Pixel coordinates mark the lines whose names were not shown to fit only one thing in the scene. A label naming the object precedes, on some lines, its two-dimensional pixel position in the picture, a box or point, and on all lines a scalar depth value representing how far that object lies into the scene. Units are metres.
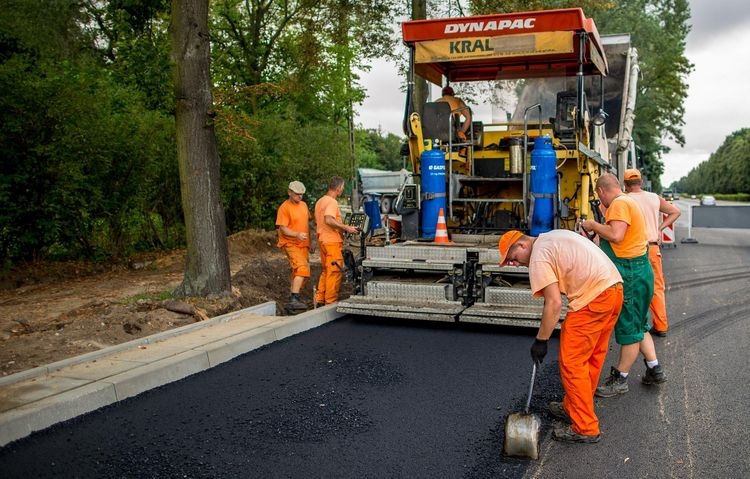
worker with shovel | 4.00
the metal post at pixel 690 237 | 17.89
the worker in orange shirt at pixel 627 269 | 4.79
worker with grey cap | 8.11
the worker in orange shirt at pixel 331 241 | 8.04
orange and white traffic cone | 7.65
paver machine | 7.05
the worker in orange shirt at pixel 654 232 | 6.51
